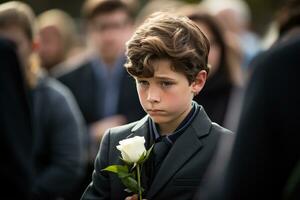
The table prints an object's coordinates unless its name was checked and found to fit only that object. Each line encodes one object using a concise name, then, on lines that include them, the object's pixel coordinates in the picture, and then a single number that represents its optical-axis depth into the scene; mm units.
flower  5408
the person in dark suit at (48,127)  8953
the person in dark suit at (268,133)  4429
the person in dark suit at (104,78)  11211
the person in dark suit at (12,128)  5974
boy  5560
